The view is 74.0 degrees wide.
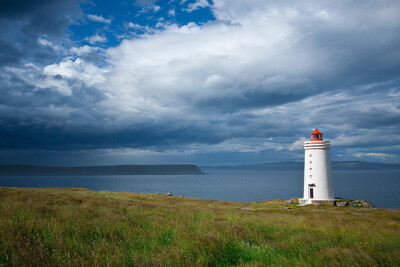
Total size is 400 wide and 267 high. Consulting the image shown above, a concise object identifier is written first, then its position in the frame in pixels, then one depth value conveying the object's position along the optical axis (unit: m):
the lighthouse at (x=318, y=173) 37.84
